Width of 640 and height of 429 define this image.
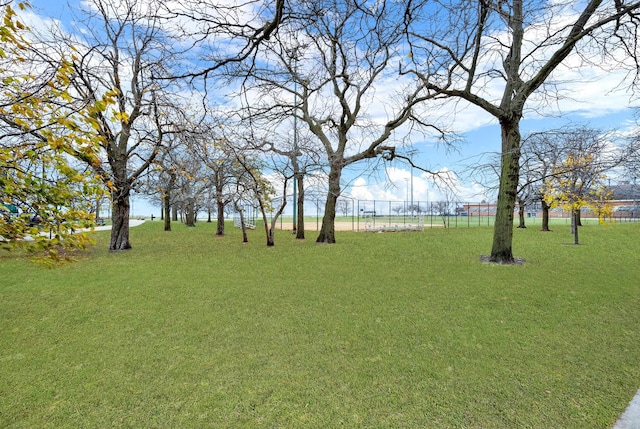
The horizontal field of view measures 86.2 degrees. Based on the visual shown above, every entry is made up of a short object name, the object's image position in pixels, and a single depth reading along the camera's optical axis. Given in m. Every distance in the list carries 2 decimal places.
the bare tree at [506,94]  7.87
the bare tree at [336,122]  12.17
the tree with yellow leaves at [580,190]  11.90
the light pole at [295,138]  13.75
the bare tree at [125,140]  7.56
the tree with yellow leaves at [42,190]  2.47
